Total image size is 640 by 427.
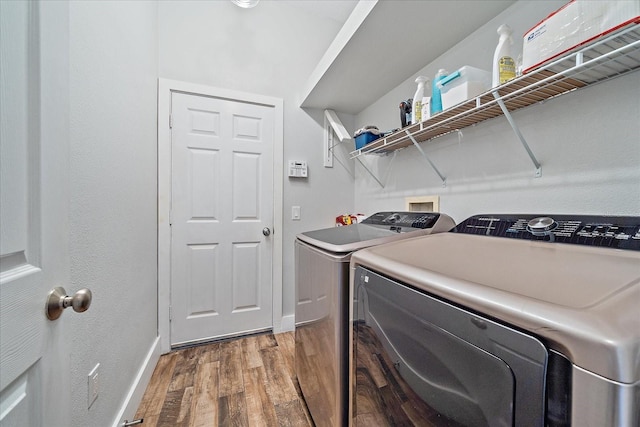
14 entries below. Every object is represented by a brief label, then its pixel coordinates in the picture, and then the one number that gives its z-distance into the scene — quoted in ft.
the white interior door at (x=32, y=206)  1.39
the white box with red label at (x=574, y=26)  2.09
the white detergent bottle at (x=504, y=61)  3.15
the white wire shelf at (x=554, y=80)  2.26
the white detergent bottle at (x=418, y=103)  4.57
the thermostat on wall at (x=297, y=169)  7.75
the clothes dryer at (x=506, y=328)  1.11
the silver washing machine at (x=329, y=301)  3.31
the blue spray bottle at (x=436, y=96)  4.05
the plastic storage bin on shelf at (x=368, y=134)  6.35
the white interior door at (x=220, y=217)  6.70
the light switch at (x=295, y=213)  7.83
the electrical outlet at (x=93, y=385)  3.16
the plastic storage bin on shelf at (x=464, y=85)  3.54
